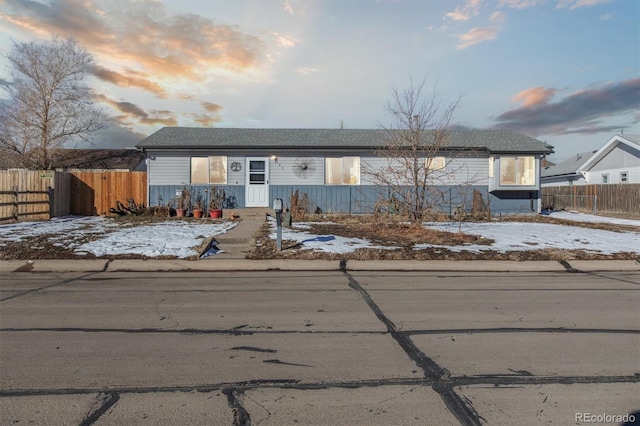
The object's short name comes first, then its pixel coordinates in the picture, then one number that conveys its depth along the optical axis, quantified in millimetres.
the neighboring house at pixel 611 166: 32281
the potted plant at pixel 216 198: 20516
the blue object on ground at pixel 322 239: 12133
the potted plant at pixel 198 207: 19469
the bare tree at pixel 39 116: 30531
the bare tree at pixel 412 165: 15655
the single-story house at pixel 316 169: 21219
